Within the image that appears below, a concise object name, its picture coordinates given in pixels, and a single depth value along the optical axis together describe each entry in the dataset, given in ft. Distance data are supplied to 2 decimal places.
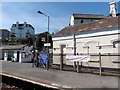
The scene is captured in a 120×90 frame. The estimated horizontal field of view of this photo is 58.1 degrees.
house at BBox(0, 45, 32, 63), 56.58
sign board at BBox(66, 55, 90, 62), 26.36
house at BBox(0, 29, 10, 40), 164.39
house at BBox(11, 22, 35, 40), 181.78
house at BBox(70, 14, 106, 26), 105.45
